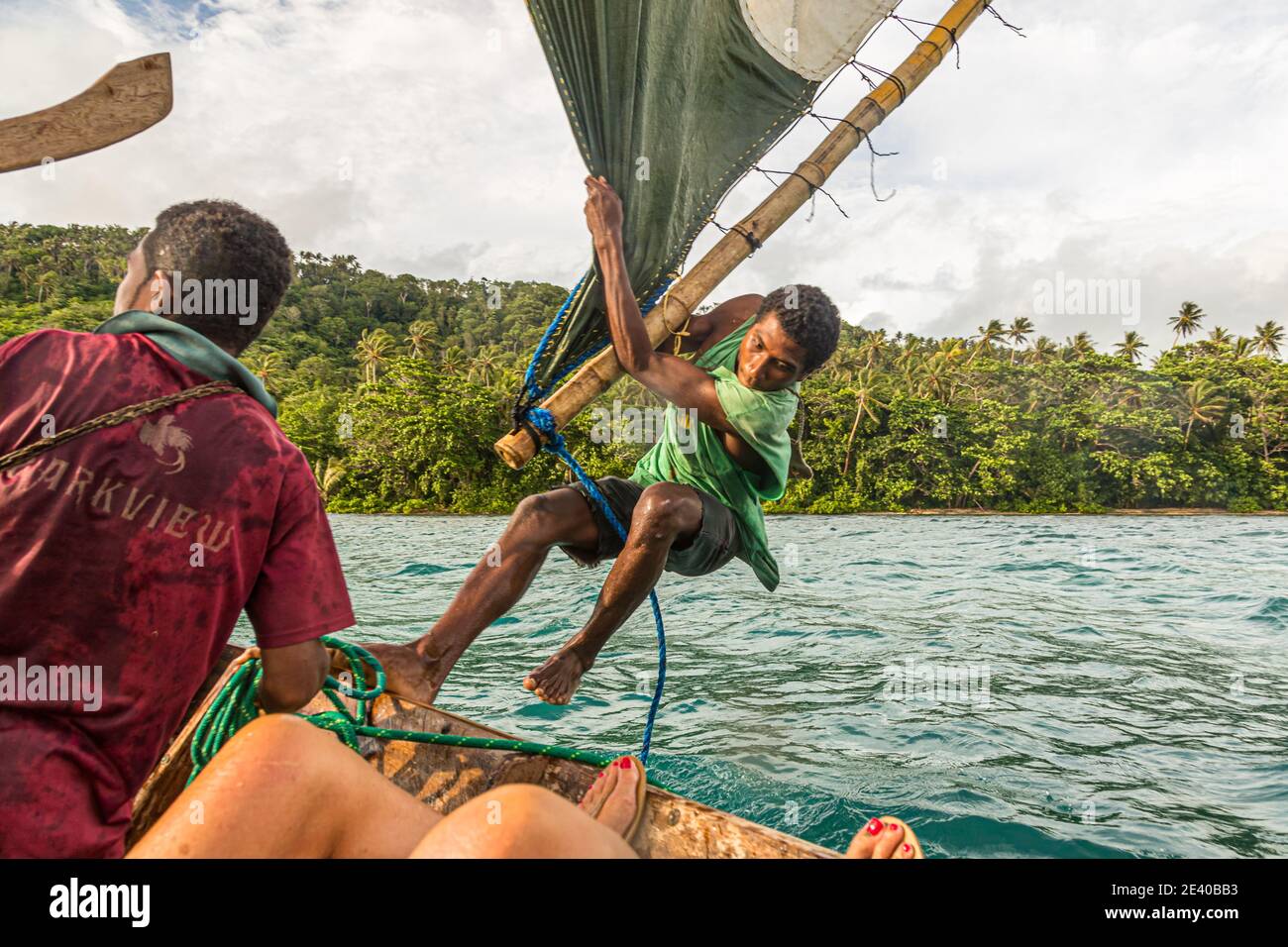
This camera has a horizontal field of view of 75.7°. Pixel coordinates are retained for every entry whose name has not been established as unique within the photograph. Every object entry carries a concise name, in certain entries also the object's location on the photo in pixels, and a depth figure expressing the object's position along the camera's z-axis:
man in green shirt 3.15
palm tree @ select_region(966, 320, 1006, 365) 54.31
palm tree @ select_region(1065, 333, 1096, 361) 46.98
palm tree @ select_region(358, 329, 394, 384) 45.12
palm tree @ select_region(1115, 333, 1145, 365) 53.03
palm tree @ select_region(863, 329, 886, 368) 53.25
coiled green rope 2.19
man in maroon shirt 1.37
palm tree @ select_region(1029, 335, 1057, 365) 52.53
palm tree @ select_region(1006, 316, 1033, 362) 55.75
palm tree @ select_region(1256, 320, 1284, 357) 50.59
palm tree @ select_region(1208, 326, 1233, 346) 51.38
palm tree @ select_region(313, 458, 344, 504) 38.59
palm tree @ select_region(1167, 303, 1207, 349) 57.38
